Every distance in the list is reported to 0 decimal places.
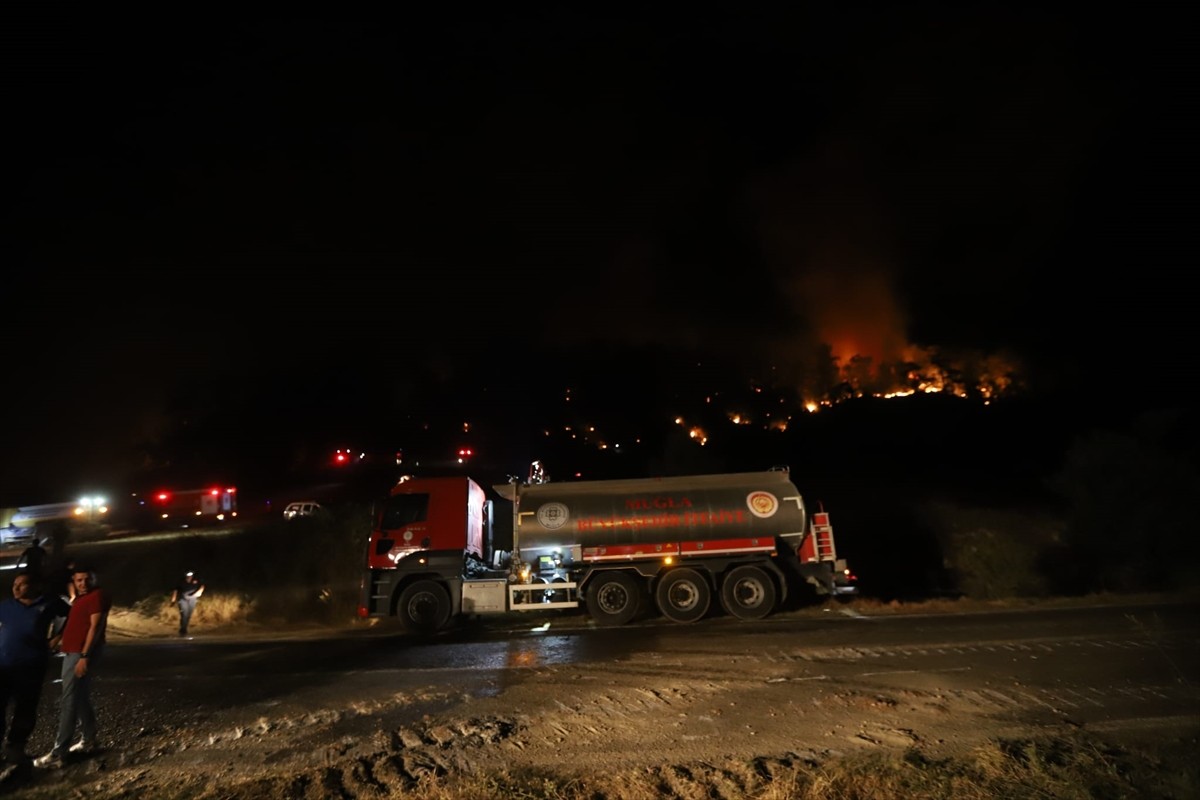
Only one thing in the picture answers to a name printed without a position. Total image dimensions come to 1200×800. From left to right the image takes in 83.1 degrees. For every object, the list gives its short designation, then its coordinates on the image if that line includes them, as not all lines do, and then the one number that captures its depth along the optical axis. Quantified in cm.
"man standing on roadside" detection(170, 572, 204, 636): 1623
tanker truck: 1455
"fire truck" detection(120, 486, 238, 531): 3728
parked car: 3403
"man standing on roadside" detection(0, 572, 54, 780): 615
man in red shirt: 651
